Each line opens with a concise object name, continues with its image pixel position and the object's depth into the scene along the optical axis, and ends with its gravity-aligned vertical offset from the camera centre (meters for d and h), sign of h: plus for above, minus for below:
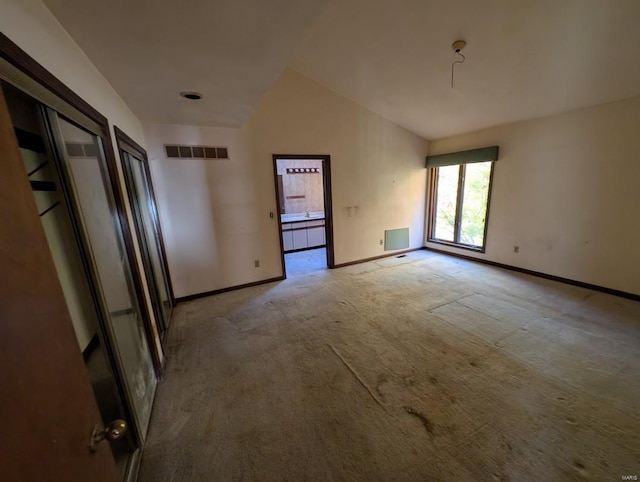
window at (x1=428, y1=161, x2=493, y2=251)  4.28 -0.32
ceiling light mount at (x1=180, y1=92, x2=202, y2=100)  2.12 +0.88
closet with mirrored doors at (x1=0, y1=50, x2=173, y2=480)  1.10 -0.24
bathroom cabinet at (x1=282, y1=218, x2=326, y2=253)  5.49 -0.89
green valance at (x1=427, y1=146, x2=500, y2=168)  3.88 +0.49
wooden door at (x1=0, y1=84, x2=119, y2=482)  0.44 -0.31
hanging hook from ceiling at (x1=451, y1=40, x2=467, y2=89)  2.34 +1.30
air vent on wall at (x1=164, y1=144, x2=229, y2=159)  3.10 +0.59
